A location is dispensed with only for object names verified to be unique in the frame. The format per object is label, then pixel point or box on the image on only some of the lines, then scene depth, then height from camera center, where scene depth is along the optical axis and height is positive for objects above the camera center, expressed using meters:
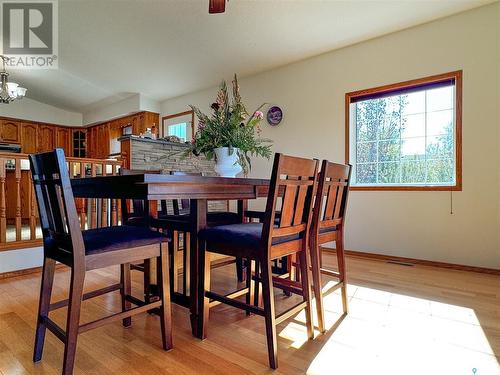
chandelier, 4.87 +1.51
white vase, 2.02 +0.14
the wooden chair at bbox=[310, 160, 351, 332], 1.67 -0.23
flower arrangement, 2.03 +0.34
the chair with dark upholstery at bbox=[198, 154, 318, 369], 1.36 -0.29
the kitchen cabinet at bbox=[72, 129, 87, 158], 7.73 +1.03
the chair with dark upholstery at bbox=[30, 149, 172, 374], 1.21 -0.29
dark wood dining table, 1.27 -0.04
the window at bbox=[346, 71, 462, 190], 3.23 +0.55
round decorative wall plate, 4.45 +1.00
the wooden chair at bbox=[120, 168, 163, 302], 1.85 -0.27
